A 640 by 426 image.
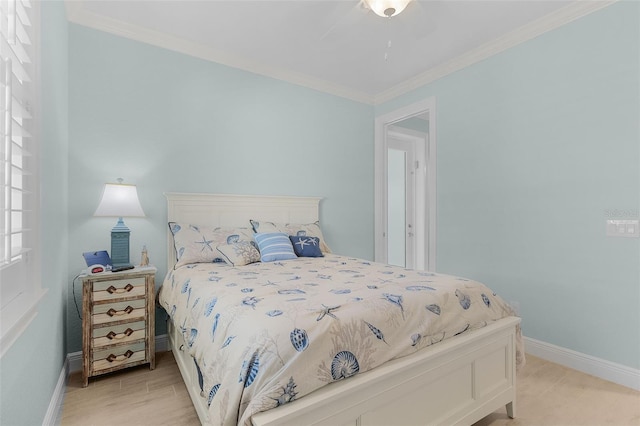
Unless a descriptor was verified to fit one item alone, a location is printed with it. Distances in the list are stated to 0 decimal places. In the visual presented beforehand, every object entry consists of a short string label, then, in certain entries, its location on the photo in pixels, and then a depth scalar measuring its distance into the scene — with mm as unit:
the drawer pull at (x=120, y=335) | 2139
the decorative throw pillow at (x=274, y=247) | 2604
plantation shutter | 1032
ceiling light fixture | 2070
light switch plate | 2059
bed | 1070
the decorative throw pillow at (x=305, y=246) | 2812
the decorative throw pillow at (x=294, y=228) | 2969
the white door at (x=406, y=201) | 4797
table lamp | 2279
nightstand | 2064
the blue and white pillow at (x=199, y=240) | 2477
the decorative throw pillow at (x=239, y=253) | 2438
